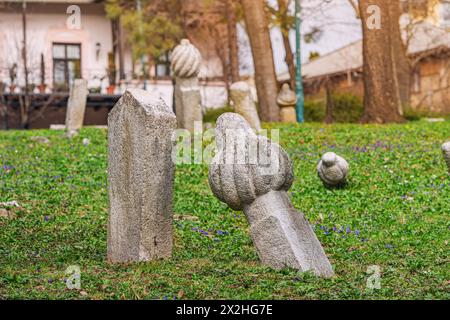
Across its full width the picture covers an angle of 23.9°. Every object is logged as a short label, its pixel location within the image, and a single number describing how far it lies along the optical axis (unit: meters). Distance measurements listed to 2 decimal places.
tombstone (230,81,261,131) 23.47
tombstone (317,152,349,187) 15.98
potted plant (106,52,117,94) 40.22
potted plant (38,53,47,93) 38.56
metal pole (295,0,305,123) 32.53
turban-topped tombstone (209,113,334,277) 9.41
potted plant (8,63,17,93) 37.19
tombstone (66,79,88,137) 24.81
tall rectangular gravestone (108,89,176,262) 9.98
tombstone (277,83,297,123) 29.97
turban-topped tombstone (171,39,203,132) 22.48
